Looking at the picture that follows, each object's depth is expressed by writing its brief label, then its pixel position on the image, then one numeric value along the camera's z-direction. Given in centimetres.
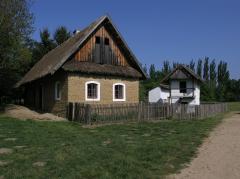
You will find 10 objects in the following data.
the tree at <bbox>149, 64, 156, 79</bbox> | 8781
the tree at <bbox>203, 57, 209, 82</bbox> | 10975
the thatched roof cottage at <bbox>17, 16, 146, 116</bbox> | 2131
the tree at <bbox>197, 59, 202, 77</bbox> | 11114
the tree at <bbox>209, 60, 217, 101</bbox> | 10761
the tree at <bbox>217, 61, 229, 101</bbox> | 10462
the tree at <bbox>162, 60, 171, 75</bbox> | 10262
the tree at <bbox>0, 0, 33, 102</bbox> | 2169
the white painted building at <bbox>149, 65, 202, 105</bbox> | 4391
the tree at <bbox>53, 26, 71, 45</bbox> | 4644
